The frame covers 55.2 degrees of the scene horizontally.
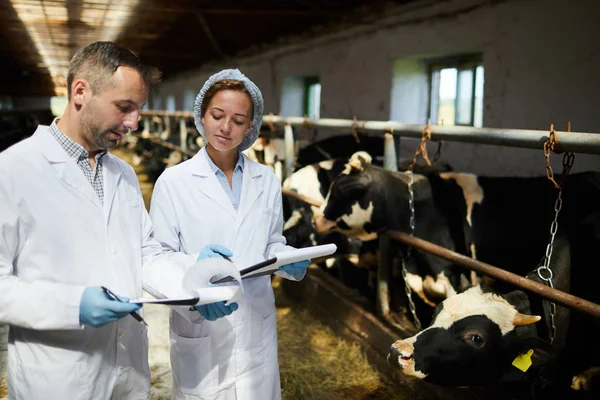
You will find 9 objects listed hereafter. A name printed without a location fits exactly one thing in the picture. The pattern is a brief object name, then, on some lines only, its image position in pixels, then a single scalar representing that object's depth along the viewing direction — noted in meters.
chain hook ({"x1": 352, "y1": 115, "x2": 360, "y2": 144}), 4.59
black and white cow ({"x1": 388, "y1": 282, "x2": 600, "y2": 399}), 2.52
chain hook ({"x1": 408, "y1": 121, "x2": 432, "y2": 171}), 3.71
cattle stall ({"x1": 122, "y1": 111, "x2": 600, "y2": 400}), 2.64
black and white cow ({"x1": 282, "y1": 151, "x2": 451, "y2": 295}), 5.34
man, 1.60
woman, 2.25
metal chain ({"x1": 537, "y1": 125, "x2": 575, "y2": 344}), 2.73
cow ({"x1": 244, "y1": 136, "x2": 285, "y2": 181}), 6.98
